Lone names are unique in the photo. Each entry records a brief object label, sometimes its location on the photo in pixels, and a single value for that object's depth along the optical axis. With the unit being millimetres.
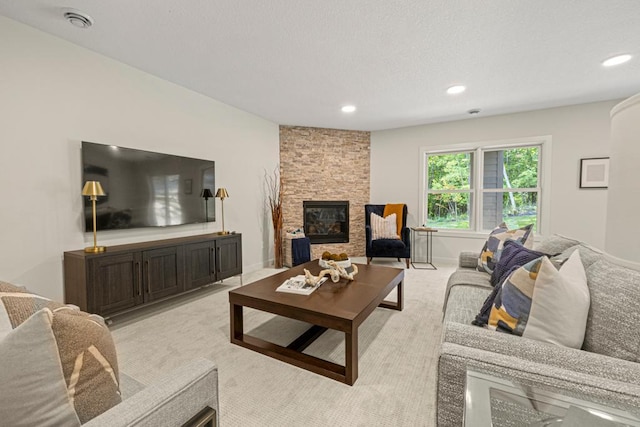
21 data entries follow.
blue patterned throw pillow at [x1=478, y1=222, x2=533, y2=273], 2281
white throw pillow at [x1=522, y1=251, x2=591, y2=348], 1029
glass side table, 734
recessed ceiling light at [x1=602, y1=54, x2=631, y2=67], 2627
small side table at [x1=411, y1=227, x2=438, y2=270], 4612
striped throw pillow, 4898
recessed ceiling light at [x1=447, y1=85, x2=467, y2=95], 3303
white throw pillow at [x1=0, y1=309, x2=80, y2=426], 539
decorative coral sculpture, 2337
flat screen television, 2553
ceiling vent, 2027
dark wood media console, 2250
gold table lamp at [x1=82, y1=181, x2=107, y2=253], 2314
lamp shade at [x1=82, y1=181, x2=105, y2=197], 2312
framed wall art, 3859
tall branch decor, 4598
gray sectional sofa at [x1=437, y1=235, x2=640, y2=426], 787
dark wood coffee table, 1677
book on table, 2074
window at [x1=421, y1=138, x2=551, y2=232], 4426
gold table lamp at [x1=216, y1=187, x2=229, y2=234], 3516
